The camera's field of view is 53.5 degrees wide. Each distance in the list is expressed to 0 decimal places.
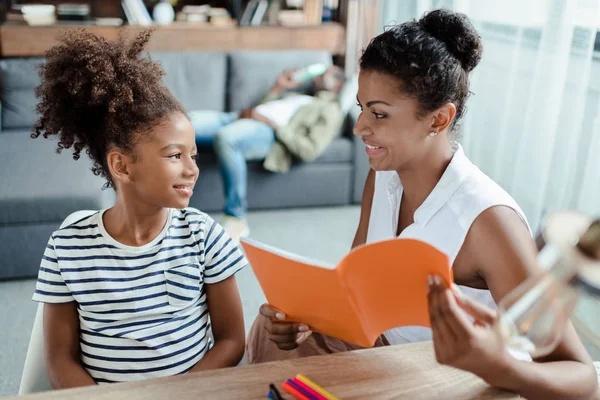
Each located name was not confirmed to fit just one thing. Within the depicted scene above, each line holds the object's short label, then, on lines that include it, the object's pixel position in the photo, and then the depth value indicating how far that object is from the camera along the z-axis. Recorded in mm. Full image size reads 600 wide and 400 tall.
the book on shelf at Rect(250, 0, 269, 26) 3732
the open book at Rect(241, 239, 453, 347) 699
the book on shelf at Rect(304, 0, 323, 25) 3797
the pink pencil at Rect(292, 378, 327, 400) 753
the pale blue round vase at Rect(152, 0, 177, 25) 3607
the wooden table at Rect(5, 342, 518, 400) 766
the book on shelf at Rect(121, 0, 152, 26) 3568
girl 1037
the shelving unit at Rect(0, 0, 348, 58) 3354
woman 959
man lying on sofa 2848
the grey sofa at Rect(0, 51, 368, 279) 2283
